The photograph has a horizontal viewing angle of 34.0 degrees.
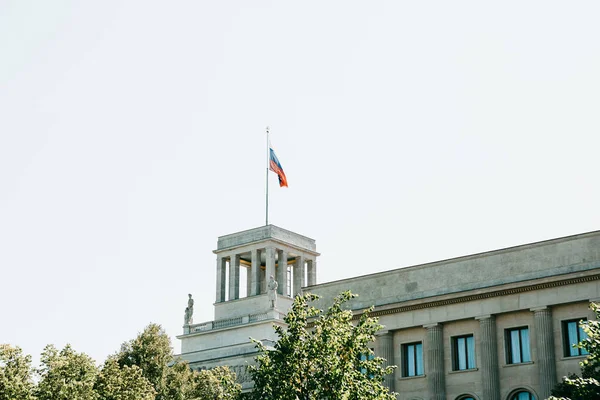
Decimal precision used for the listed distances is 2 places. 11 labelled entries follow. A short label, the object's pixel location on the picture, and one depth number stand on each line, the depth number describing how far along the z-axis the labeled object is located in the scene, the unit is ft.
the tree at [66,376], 136.26
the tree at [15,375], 132.57
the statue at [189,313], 264.31
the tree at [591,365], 109.91
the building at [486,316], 157.99
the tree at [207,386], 189.67
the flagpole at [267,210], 268.62
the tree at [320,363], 123.95
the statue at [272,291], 247.29
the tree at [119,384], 146.82
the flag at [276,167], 255.56
